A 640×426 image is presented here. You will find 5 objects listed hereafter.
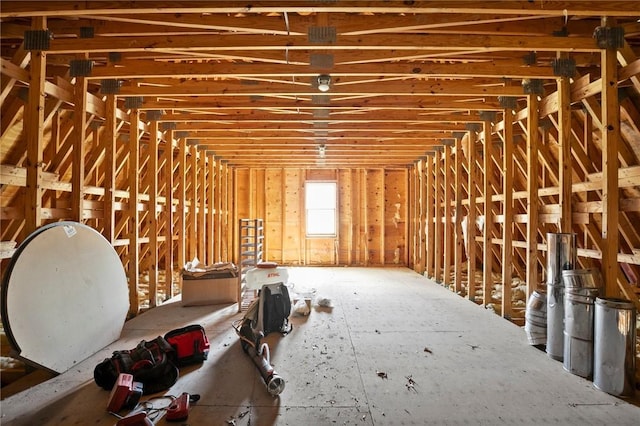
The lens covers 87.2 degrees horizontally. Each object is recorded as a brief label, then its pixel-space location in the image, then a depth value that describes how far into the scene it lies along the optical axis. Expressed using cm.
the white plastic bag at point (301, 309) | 406
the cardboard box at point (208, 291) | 450
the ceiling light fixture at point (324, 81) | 338
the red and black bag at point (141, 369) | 231
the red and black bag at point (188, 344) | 265
